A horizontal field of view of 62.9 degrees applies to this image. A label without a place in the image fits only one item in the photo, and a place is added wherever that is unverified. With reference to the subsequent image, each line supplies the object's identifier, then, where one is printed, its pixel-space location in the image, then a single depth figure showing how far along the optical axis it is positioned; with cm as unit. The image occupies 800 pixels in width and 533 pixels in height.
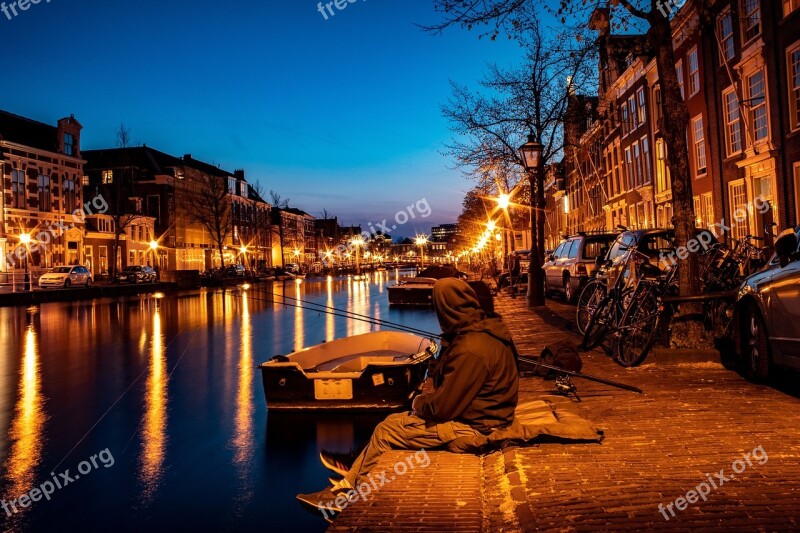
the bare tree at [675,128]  951
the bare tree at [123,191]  5447
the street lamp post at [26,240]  4996
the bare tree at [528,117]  2562
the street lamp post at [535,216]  1842
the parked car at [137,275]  5392
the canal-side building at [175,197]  7306
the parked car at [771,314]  657
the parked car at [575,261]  1822
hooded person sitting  452
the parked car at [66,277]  4275
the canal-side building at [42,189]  5169
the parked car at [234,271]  6581
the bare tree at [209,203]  7444
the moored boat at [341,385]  839
